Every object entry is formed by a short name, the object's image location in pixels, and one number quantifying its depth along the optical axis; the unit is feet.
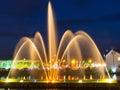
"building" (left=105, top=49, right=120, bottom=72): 331.57
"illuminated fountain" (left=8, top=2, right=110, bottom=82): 159.34
